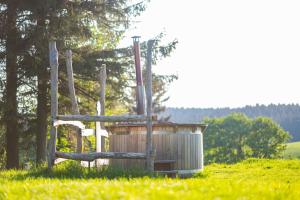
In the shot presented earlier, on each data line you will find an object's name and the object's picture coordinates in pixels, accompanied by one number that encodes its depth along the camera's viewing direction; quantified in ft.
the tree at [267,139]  205.04
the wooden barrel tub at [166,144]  44.21
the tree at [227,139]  211.41
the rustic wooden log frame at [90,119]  36.01
